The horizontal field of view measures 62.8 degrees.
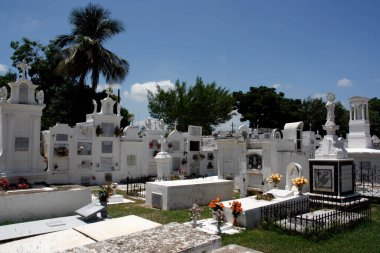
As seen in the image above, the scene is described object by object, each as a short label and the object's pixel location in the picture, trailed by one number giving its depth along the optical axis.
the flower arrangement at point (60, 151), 18.73
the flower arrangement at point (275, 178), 12.33
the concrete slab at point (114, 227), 4.03
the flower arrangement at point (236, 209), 9.03
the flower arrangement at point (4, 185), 11.99
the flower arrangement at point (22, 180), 14.95
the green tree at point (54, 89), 27.66
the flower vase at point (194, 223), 8.84
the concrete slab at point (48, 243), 3.64
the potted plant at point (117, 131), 21.28
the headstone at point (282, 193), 10.78
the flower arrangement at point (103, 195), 10.32
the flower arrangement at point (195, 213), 8.88
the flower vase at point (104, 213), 9.51
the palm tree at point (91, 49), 26.44
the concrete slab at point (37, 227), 7.34
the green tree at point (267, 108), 43.72
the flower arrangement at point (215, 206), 9.05
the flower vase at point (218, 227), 8.28
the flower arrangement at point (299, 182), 11.18
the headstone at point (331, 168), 11.64
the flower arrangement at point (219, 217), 8.39
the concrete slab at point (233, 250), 2.44
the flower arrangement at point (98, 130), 20.45
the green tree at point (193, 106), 35.66
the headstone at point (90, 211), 8.85
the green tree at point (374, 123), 46.79
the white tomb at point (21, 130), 16.06
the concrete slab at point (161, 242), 2.36
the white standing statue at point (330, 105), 12.83
